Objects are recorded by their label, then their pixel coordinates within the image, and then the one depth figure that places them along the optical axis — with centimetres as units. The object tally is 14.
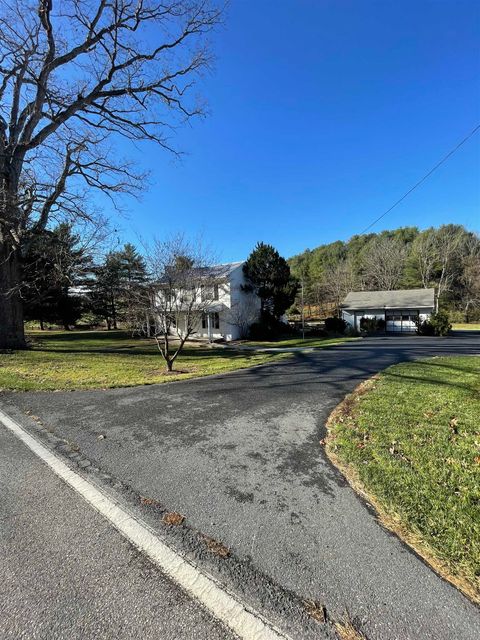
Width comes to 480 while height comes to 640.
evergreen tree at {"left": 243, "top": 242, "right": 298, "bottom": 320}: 2647
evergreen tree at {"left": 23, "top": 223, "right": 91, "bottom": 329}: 1642
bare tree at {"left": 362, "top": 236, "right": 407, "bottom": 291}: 4838
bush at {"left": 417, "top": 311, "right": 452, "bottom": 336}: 2588
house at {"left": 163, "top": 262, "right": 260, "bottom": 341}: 2433
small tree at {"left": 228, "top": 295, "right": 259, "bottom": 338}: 2470
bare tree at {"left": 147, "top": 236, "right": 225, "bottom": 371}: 1120
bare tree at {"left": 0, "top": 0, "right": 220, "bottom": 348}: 1177
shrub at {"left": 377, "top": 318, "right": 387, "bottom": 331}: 3211
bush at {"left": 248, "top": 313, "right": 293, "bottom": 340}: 2480
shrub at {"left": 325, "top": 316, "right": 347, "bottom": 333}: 3005
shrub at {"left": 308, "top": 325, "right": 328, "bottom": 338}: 2772
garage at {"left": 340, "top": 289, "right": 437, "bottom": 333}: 3126
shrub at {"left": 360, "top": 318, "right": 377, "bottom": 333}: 3117
